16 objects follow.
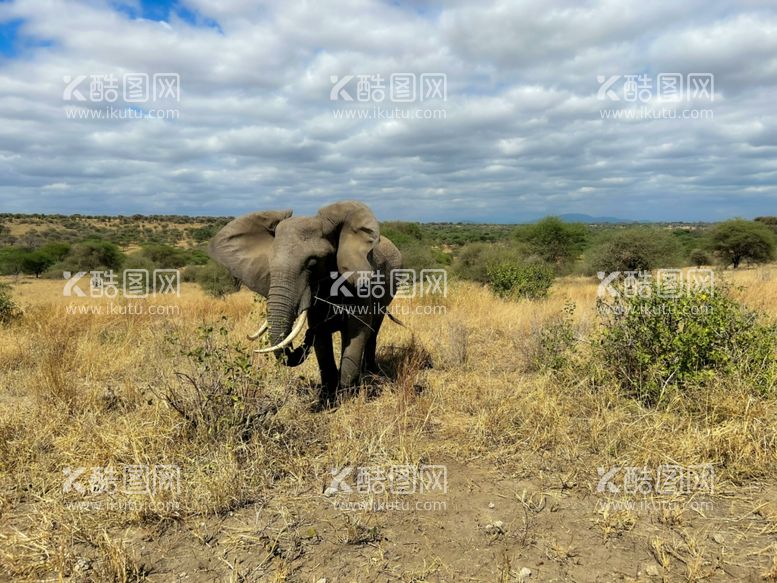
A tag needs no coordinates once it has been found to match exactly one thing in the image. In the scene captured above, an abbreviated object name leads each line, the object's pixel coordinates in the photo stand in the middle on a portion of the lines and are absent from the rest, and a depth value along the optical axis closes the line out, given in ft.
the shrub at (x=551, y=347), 19.30
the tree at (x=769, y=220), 189.67
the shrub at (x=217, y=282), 66.69
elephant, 15.33
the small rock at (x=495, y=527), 10.27
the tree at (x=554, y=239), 95.65
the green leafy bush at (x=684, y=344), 15.69
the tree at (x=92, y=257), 99.81
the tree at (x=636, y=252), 77.66
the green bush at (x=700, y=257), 103.30
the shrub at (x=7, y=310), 28.89
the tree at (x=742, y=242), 95.66
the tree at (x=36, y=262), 104.27
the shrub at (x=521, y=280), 43.42
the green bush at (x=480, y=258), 69.26
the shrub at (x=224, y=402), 13.34
